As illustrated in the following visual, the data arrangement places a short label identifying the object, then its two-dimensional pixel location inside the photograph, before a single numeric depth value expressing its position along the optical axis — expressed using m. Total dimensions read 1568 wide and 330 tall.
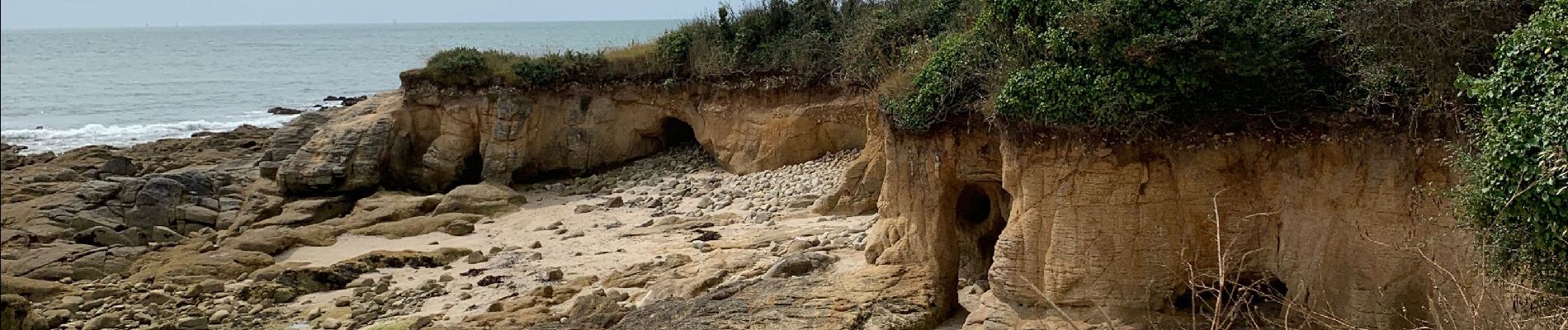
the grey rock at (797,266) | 14.55
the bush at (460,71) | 26.31
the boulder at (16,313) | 14.02
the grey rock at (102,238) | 21.02
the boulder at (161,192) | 22.80
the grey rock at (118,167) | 27.33
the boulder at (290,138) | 26.42
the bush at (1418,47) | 9.85
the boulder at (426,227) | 21.58
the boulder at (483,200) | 22.95
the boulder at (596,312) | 14.29
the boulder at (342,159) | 24.62
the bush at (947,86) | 12.95
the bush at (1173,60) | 10.89
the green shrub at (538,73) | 26.02
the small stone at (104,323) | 16.62
